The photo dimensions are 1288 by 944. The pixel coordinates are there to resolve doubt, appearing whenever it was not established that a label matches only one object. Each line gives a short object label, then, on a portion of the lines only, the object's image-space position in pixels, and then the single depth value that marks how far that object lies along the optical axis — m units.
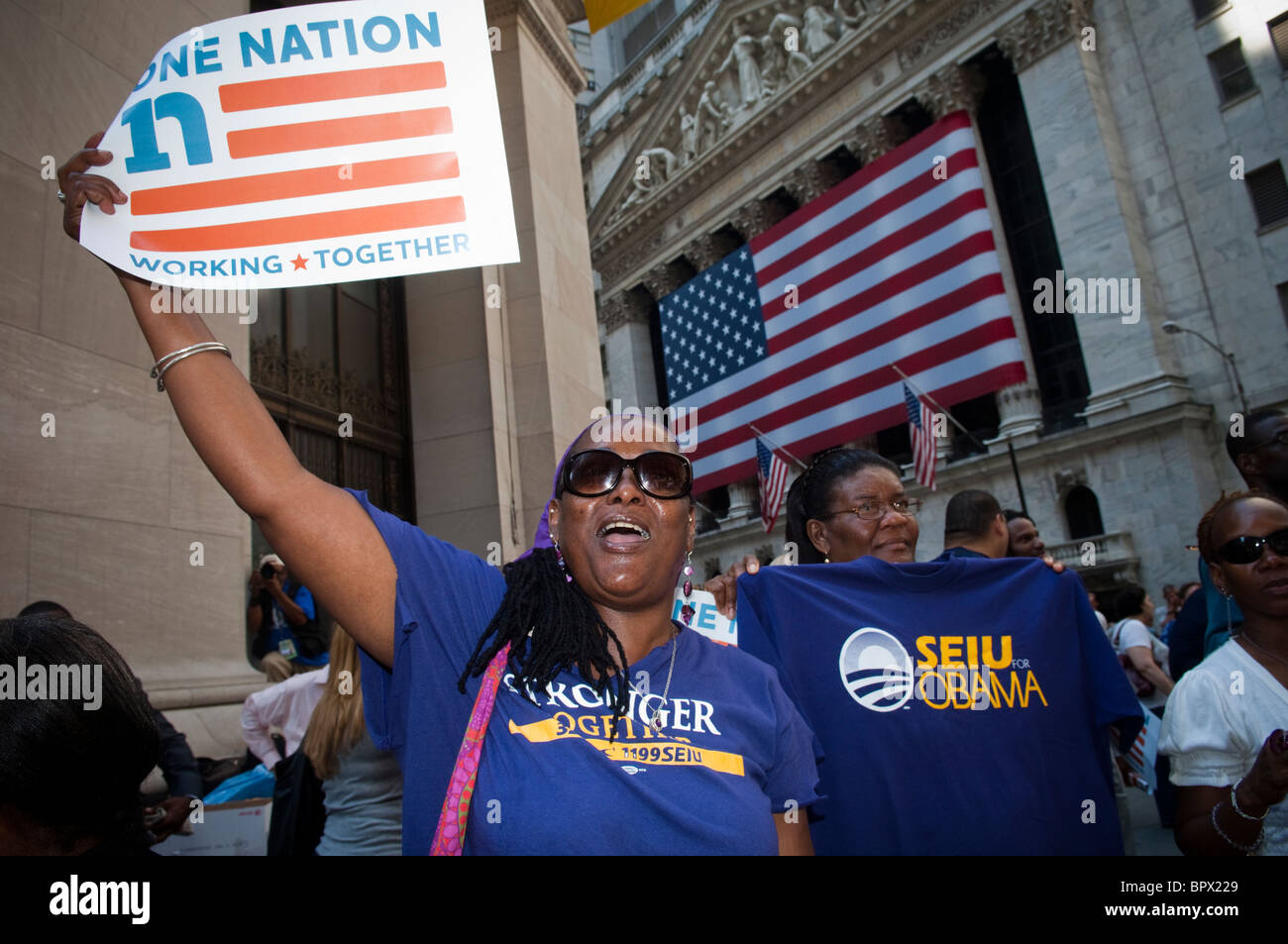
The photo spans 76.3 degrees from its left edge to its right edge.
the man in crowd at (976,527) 3.62
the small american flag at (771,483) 20.80
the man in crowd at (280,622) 5.36
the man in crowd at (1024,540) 4.82
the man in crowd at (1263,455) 3.73
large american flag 24.81
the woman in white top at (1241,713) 2.18
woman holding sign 1.44
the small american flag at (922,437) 19.55
